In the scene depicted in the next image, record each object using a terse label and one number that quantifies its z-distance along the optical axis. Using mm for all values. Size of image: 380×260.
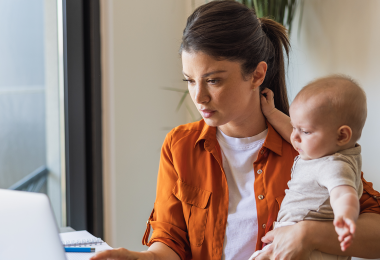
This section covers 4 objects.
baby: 961
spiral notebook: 1163
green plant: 1800
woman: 1085
